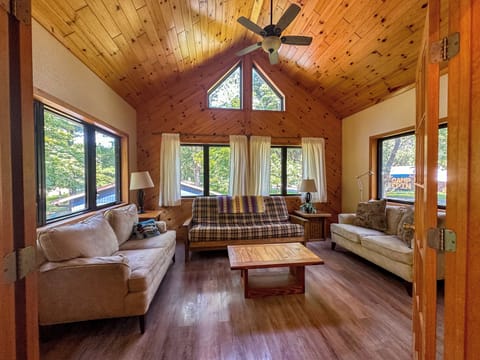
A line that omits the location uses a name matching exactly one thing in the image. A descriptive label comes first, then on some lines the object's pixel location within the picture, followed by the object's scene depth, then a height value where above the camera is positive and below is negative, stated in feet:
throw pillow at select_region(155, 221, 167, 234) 10.85 -2.41
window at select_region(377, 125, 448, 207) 12.33 +0.41
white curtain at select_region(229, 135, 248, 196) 15.24 +0.77
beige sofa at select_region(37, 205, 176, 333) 5.70 -2.70
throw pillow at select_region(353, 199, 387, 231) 11.41 -2.07
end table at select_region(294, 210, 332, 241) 14.25 -3.30
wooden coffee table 7.66 -2.93
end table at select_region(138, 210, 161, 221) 12.14 -2.13
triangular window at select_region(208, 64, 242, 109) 15.61 +5.74
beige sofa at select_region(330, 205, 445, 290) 8.27 -2.84
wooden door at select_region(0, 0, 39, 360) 2.16 +0.03
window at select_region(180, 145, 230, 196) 15.52 +0.46
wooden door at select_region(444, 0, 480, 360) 2.61 -0.12
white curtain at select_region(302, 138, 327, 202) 16.12 +0.85
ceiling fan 7.43 +5.02
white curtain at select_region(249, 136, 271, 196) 15.49 +0.64
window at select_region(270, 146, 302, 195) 16.42 +0.38
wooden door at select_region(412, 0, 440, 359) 3.09 -0.14
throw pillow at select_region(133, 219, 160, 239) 10.07 -2.39
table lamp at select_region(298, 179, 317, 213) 14.40 -0.87
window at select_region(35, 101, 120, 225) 7.12 +0.45
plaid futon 11.73 -2.72
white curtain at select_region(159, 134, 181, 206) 14.65 +0.51
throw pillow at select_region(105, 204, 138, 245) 9.15 -1.88
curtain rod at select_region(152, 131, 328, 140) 14.88 +2.70
